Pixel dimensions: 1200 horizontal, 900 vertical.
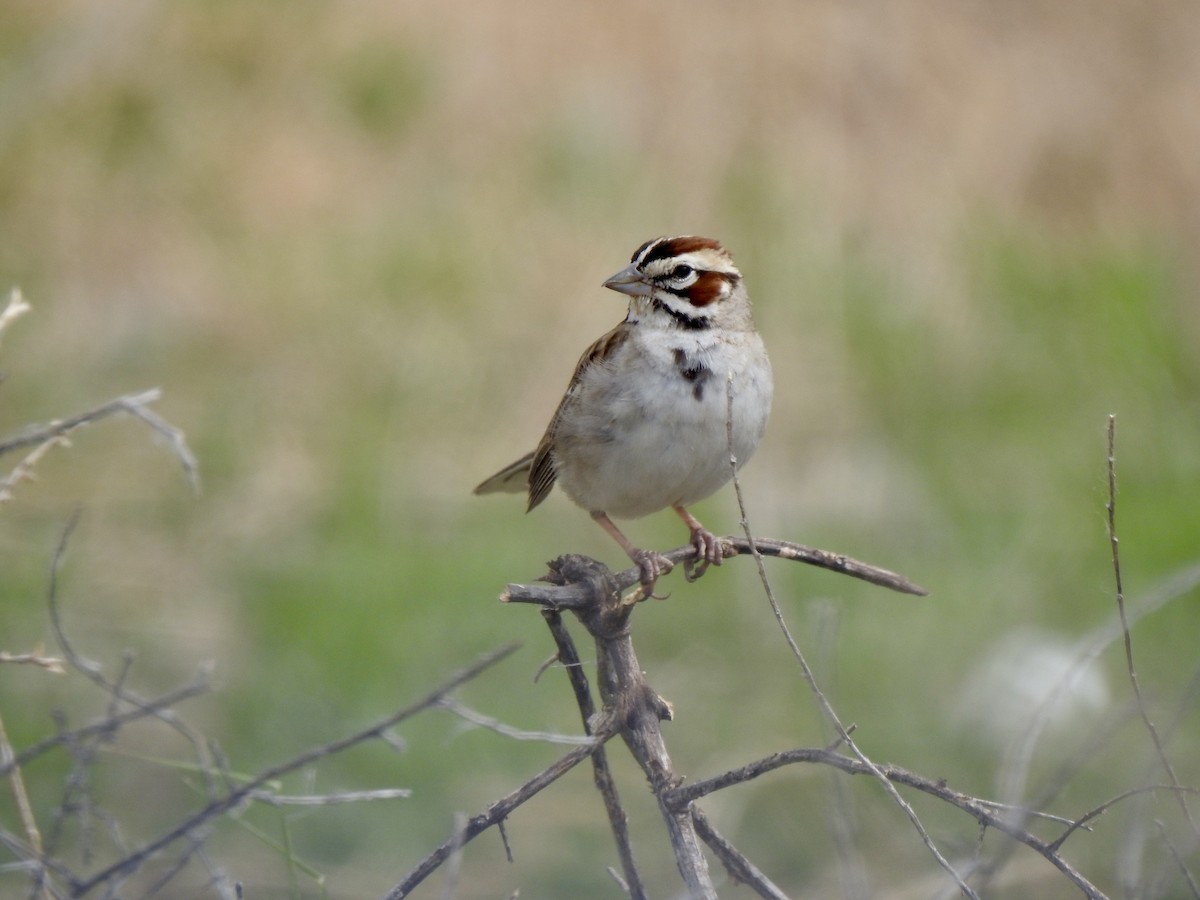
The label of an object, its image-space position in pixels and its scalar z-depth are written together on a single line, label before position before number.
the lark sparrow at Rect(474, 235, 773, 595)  4.22
